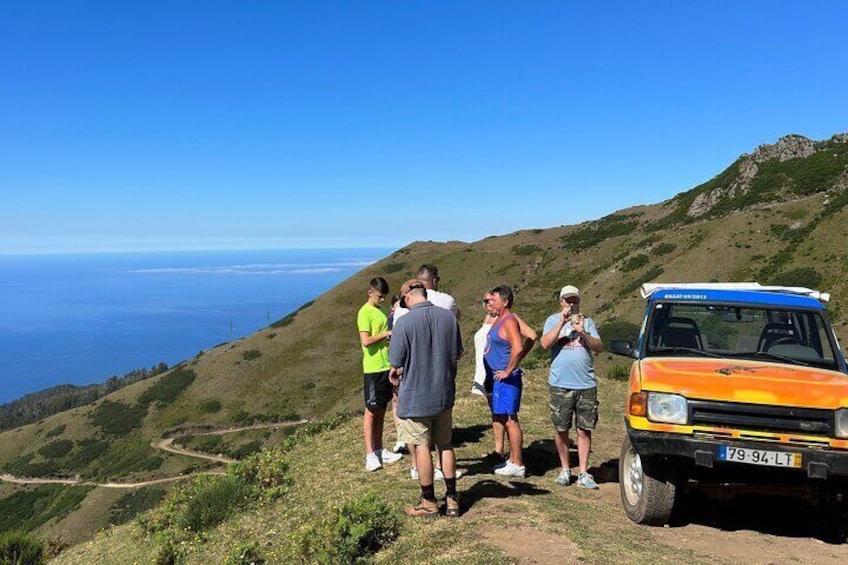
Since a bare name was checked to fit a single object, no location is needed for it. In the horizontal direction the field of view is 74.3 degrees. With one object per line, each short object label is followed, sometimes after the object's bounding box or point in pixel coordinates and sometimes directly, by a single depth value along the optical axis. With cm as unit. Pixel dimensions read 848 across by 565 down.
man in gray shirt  577
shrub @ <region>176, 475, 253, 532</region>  782
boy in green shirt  802
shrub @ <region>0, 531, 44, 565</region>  1012
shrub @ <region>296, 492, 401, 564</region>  528
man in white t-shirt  731
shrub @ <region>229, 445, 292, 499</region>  831
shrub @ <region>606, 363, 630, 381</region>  1793
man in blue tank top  727
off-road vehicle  513
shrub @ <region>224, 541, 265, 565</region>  594
